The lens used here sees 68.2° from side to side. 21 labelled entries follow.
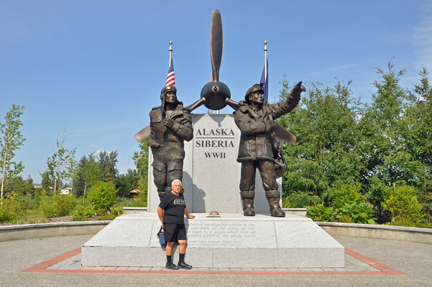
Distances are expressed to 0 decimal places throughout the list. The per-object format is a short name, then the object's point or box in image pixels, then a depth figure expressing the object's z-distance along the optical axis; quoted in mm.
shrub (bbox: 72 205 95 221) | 9503
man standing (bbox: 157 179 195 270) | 4340
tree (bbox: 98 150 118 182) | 49956
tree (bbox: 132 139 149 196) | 24917
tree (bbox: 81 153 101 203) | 20219
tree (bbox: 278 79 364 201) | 14500
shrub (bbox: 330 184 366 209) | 9789
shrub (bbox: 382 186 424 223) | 8805
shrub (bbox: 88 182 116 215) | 10898
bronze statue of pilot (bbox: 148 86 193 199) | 5496
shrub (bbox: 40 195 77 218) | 10586
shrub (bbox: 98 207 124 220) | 9899
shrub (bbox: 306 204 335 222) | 9258
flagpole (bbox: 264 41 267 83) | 10758
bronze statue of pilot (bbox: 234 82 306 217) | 5418
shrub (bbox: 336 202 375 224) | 8891
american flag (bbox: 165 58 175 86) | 10406
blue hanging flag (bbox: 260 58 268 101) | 10786
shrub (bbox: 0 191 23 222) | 8771
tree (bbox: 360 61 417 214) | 13641
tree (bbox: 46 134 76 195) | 15055
